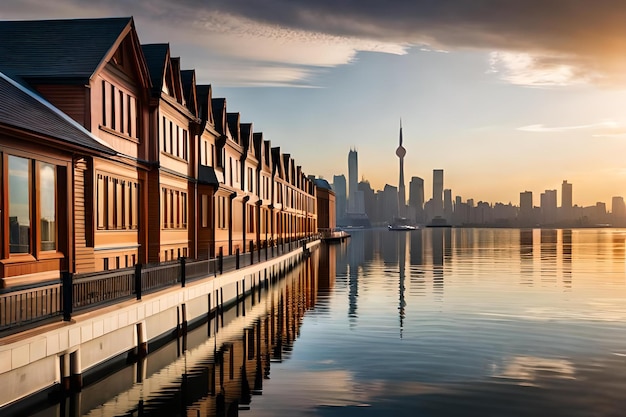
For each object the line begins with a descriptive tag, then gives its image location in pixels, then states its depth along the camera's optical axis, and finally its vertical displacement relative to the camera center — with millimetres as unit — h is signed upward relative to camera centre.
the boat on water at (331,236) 149662 -5010
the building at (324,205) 174125 +2700
